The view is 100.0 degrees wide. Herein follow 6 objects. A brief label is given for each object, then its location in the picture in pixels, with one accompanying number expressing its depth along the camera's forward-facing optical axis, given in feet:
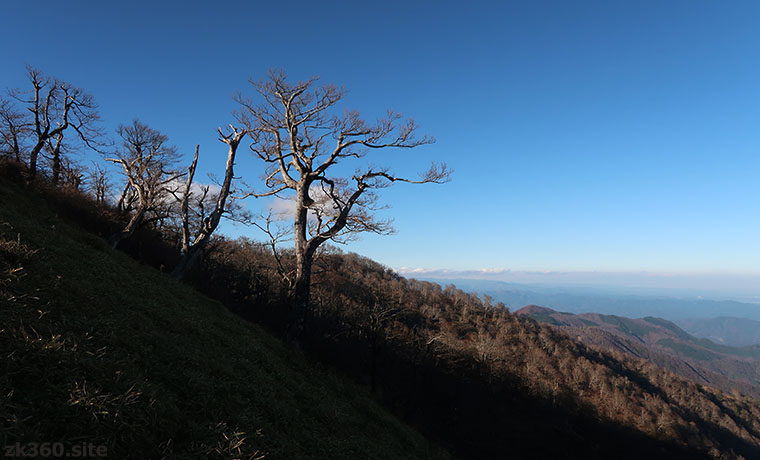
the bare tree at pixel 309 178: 45.93
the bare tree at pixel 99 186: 65.77
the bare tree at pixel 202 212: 50.93
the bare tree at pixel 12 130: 63.57
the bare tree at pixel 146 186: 49.62
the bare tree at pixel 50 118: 64.95
